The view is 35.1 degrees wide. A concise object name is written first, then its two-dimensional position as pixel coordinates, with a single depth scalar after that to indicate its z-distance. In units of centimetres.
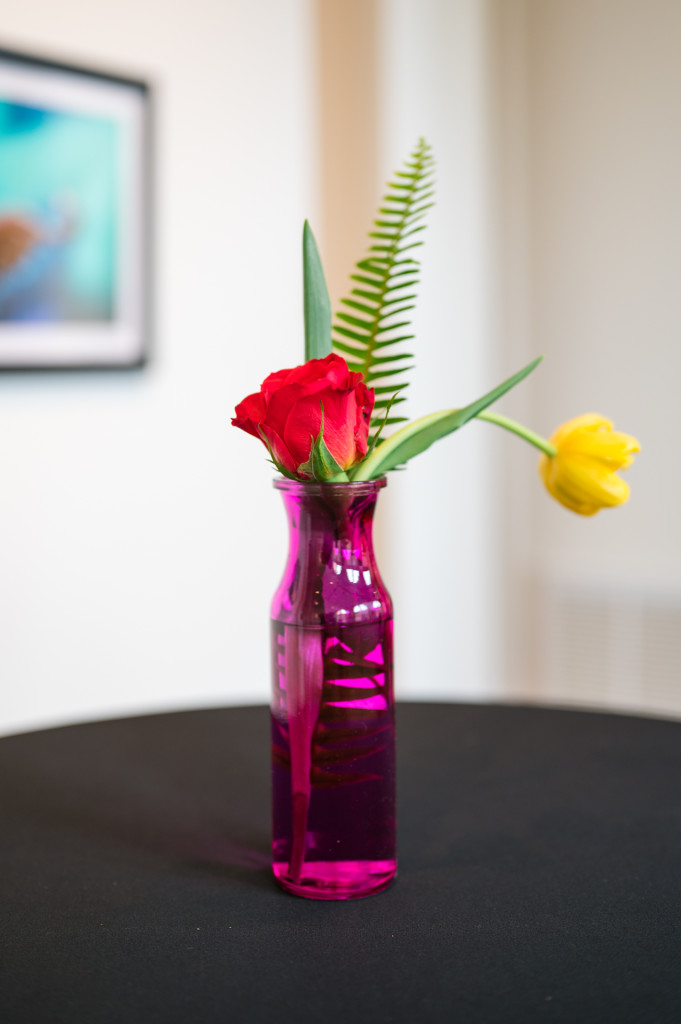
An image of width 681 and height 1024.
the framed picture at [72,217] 234
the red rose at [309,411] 74
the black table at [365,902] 66
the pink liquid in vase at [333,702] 80
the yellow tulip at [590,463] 88
